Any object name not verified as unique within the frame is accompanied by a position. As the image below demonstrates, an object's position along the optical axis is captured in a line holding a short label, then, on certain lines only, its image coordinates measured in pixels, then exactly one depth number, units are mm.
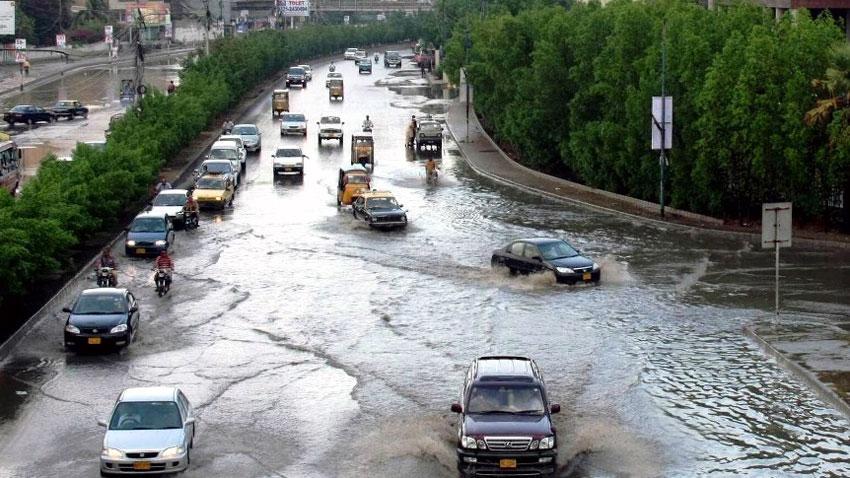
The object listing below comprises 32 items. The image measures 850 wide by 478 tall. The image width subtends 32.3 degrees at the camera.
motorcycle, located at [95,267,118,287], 39344
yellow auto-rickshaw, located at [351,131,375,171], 68938
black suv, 22609
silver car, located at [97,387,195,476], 22922
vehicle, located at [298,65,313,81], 125356
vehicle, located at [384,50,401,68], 151875
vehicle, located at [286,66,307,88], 120562
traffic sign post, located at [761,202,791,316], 32906
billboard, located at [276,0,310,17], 185000
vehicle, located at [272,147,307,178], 65438
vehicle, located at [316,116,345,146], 79875
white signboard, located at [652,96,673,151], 49688
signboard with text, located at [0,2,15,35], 134750
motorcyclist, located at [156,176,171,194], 55781
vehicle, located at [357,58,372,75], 136500
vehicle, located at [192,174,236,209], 55125
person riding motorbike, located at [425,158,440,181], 63156
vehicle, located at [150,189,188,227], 50625
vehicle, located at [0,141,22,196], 56250
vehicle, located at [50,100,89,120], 95000
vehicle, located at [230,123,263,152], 75438
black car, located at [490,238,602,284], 39562
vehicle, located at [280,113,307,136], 83312
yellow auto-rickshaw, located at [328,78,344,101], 106875
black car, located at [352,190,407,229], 50219
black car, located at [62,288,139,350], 32562
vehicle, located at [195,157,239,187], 58812
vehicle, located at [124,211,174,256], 45531
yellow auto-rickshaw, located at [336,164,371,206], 56250
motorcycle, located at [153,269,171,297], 39375
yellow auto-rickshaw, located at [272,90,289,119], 95625
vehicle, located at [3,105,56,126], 91150
